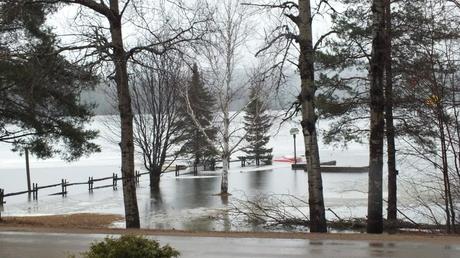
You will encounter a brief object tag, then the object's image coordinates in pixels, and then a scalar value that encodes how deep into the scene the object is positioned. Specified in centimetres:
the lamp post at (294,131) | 4968
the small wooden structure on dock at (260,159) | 6046
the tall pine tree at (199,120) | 3898
